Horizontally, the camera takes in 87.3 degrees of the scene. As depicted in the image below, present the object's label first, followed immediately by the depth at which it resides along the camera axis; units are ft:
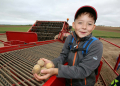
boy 2.59
